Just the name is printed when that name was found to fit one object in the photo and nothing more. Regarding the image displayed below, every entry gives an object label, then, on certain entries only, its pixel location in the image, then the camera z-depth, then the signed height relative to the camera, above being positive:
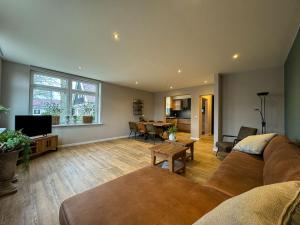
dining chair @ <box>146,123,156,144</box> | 5.43 -0.62
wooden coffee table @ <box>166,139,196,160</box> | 3.28 -0.75
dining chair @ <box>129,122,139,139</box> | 6.14 -0.61
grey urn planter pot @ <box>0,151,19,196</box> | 2.08 -0.94
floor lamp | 3.90 +0.13
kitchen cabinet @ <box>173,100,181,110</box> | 9.52 +0.69
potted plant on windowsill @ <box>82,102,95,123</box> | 5.25 +0.07
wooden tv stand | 3.53 -0.88
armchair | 3.41 -0.64
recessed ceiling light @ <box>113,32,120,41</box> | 2.27 +1.38
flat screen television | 3.44 -0.30
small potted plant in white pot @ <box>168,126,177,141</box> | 3.56 -0.54
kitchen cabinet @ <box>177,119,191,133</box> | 8.68 -0.72
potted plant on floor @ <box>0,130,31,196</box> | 2.06 -0.67
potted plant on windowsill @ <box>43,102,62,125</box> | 4.38 +0.08
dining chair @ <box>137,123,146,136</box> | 5.79 -0.62
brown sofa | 0.93 -0.72
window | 4.19 +0.63
